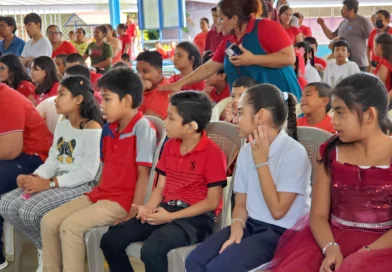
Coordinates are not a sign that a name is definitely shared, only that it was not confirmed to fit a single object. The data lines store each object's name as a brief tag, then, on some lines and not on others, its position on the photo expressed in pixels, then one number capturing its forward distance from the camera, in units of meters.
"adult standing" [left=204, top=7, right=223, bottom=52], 5.56
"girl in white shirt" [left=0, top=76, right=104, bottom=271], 3.10
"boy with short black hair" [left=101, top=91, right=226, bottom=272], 2.45
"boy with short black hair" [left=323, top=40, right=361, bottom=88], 6.21
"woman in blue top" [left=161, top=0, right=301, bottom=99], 3.16
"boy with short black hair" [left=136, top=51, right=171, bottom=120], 3.90
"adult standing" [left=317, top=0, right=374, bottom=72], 7.50
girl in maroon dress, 1.96
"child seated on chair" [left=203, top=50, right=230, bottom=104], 4.23
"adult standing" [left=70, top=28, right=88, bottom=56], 10.34
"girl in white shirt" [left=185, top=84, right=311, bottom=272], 2.17
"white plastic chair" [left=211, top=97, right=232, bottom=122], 3.77
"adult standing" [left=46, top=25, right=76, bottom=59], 6.95
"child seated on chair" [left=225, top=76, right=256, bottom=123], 3.20
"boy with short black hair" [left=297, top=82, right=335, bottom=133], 3.43
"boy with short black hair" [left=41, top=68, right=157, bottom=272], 2.81
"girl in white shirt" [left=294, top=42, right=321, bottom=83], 5.75
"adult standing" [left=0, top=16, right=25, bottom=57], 6.50
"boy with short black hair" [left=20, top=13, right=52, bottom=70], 6.26
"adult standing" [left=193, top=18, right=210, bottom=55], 8.61
